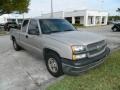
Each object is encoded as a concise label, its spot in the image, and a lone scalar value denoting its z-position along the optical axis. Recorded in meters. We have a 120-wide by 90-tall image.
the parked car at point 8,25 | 27.33
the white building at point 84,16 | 47.97
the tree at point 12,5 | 24.97
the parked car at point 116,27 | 22.58
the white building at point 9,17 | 54.77
